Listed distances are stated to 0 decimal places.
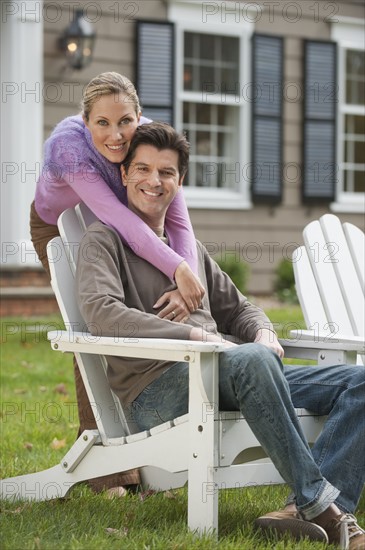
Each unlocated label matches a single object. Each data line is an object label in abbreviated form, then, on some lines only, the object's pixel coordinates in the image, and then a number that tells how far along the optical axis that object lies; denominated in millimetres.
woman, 6642
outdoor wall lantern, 17035
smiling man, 5790
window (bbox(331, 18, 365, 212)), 20608
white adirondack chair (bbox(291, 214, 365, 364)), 8315
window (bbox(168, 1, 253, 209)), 19197
